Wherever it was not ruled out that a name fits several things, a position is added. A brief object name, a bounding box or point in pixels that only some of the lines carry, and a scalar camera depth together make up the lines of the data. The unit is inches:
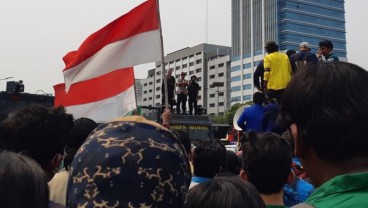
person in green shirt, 54.3
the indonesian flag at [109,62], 260.2
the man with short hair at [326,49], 277.3
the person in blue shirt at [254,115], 254.1
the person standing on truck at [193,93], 521.7
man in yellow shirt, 280.5
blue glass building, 4409.5
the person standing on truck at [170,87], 485.4
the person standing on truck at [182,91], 503.5
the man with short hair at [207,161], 147.0
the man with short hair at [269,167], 111.8
